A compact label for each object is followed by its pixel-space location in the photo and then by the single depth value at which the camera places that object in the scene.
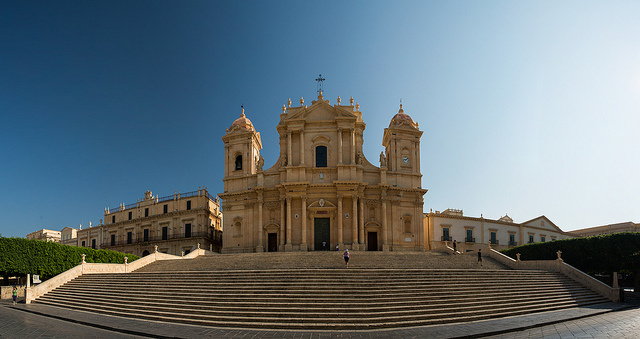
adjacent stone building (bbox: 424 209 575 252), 44.41
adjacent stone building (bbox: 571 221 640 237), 52.91
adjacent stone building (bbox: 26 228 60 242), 71.19
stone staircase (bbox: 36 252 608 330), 14.83
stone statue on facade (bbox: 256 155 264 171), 37.53
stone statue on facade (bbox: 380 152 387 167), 37.12
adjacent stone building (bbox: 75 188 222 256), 44.62
